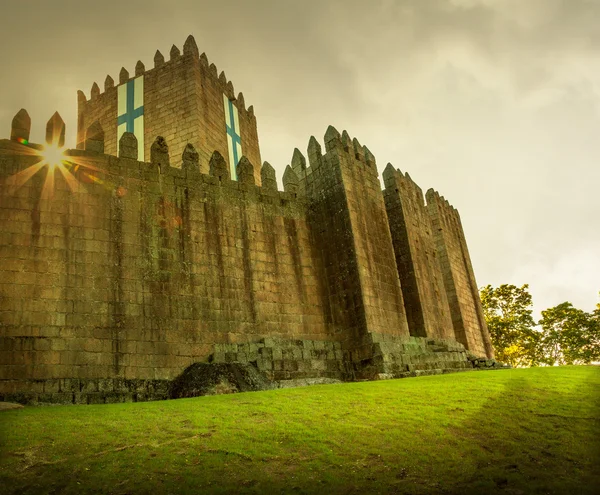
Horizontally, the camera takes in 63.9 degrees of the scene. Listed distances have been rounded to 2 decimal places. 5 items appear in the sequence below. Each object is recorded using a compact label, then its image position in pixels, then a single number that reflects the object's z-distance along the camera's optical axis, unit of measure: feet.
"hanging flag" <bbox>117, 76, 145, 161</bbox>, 82.07
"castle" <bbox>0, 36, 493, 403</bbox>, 36.09
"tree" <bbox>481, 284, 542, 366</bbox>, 120.67
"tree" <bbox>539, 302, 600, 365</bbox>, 117.60
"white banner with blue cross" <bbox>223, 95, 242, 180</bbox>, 84.17
